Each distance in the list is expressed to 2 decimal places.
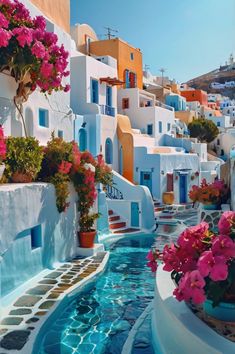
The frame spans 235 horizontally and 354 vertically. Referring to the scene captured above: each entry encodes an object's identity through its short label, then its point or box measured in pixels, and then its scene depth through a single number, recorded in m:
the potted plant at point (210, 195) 10.95
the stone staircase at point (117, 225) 18.00
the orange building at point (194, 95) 68.75
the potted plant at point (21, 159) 9.74
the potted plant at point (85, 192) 12.66
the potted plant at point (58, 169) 11.30
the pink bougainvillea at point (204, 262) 4.37
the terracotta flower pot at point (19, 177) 9.95
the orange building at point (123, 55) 34.25
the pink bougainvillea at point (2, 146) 8.06
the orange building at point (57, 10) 14.24
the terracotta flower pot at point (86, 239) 12.93
